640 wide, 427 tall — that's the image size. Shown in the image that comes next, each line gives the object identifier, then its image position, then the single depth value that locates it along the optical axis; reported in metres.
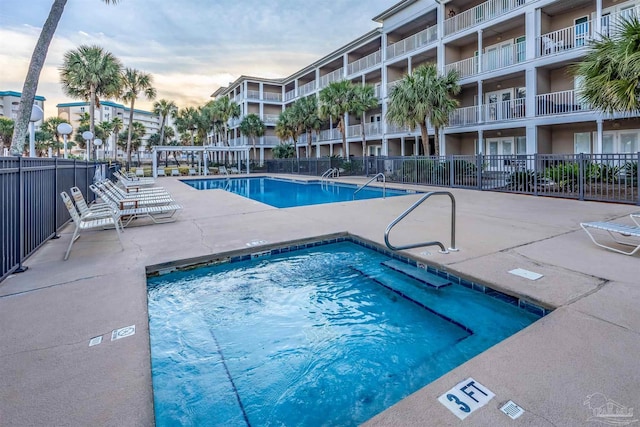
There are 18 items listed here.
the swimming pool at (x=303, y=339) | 2.66
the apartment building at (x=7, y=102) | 73.00
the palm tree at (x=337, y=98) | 25.77
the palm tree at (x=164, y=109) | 50.62
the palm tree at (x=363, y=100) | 25.67
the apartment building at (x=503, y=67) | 16.19
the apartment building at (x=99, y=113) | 97.88
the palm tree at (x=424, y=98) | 18.77
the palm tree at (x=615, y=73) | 7.45
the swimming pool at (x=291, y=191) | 14.94
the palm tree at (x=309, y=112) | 30.39
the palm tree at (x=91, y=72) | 25.81
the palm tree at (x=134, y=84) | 39.31
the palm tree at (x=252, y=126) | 38.28
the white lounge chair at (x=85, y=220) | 5.84
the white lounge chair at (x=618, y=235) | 5.10
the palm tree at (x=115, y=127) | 57.09
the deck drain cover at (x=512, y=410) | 2.05
